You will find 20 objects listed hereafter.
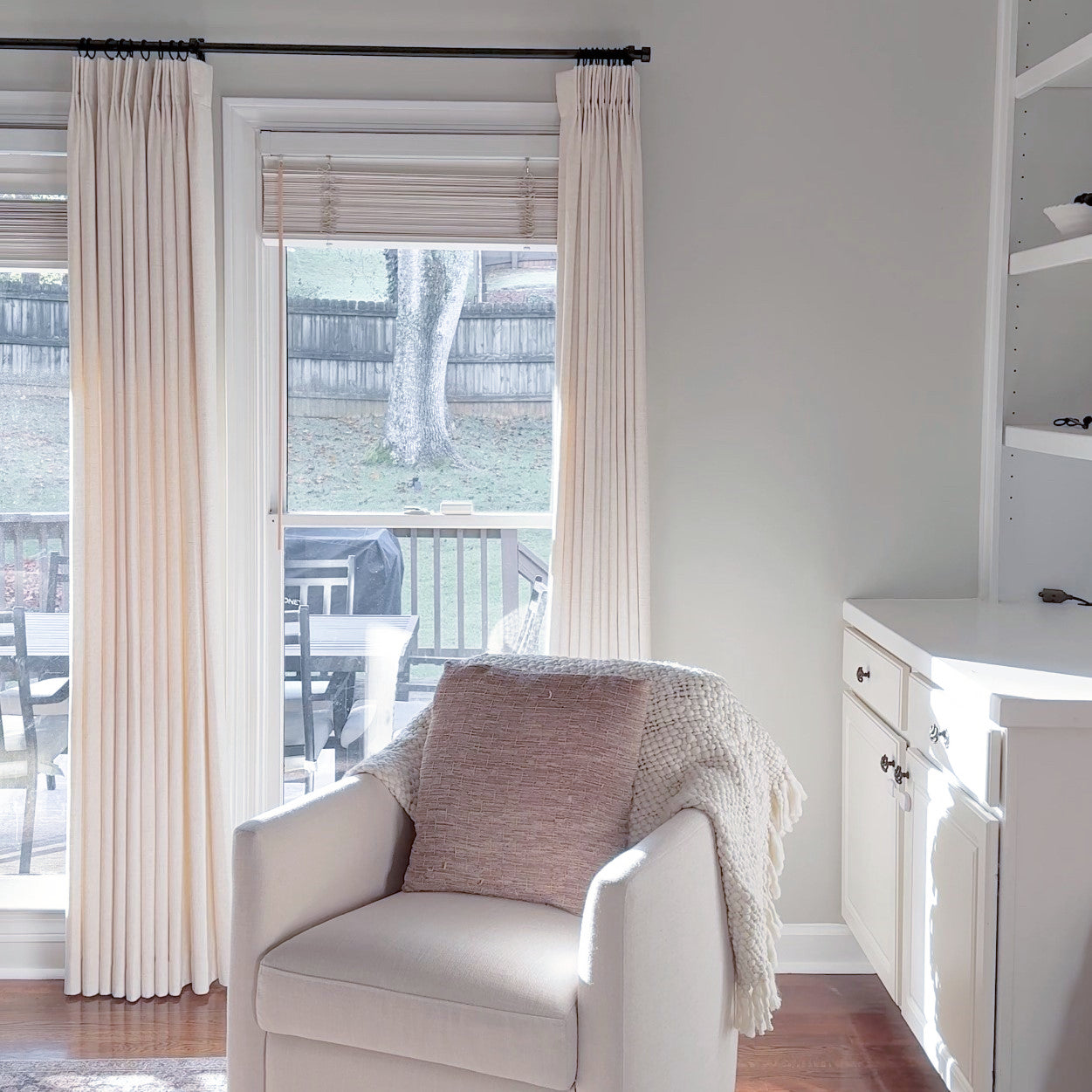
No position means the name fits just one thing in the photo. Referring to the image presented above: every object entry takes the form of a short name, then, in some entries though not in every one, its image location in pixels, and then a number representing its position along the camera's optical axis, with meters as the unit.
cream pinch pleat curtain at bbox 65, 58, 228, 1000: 2.72
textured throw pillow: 2.04
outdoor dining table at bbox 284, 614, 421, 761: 2.97
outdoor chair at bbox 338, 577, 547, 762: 2.97
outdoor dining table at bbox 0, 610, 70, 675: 2.98
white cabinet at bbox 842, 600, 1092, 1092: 1.78
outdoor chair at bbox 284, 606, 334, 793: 2.98
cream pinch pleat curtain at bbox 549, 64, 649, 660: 2.73
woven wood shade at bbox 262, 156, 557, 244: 2.82
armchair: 1.69
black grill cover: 2.95
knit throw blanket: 1.98
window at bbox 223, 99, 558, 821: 2.82
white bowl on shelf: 2.42
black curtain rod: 2.72
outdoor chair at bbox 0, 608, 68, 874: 2.98
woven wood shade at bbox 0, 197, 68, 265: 2.84
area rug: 2.34
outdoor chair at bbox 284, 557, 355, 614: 2.96
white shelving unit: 2.71
